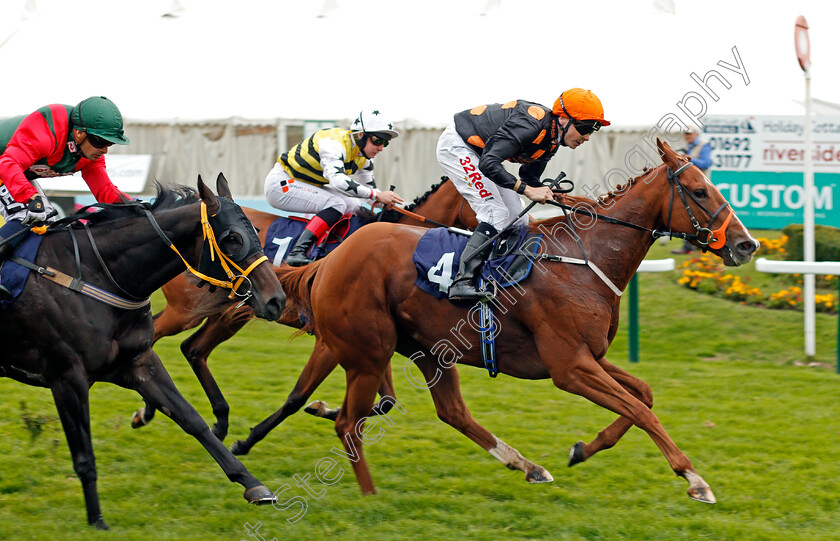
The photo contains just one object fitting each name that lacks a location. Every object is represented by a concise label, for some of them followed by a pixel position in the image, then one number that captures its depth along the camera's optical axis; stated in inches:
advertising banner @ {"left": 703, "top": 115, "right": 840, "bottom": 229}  832.9
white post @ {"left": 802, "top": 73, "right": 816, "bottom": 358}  673.6
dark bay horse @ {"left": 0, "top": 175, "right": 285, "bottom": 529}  340.2
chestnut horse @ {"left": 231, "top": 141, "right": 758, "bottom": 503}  373.4
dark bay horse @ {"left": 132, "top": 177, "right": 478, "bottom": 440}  482.0
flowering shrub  773.9
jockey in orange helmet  382.9
